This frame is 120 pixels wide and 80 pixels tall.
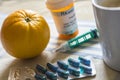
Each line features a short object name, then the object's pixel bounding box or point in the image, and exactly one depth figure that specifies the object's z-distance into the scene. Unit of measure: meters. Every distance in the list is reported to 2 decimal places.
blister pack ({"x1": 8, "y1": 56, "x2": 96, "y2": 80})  0.42
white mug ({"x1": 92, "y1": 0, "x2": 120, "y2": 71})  0.35
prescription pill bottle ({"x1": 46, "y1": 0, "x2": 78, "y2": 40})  0.49
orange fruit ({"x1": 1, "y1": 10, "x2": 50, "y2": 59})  0.44
